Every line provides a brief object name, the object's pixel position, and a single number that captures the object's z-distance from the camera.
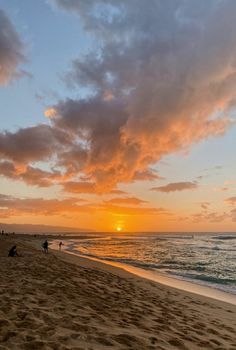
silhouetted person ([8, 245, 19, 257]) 24.27
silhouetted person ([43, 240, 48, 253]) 35.56
